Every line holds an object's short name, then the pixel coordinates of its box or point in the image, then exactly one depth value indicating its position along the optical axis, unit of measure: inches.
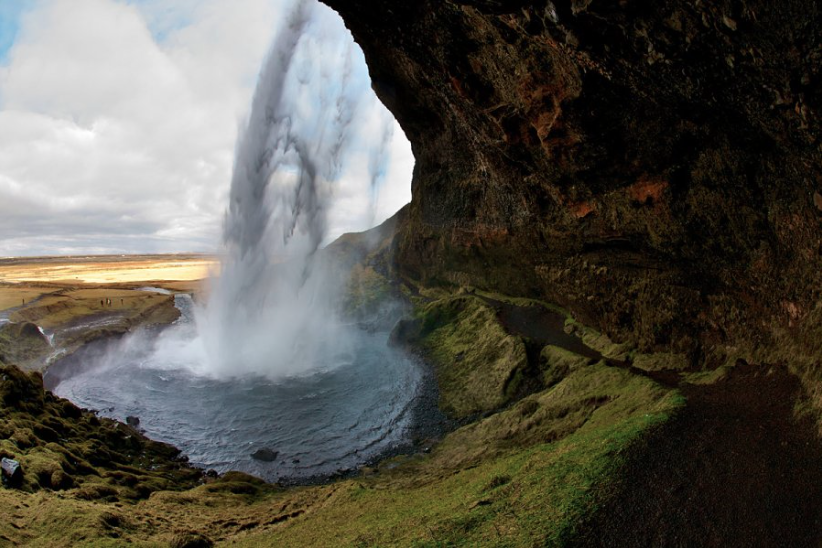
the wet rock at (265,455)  584.1
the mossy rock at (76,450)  418.6
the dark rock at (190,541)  335.0
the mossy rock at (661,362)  518.3
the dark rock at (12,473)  382.0
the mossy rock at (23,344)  1026.7
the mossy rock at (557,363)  620.0
